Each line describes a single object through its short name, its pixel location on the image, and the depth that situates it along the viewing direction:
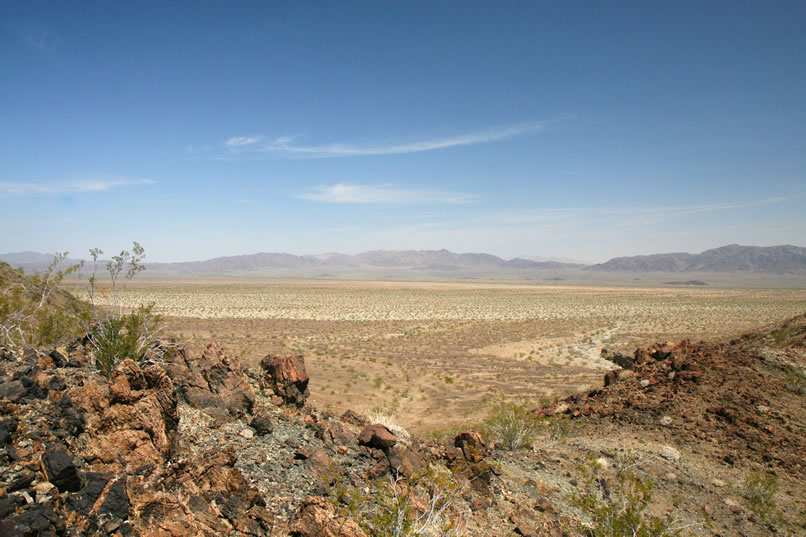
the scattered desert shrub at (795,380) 9.65
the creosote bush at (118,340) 6.64
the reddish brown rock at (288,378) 8.25
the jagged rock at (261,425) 6.19
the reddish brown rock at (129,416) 4.45
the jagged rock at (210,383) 6.57
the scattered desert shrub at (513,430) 8.44
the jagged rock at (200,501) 3.71
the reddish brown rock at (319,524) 4.12
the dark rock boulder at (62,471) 3.53
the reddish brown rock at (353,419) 8.24
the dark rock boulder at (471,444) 7.11
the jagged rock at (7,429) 3.79
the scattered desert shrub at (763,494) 6.26
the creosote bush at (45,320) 8.80
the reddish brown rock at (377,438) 6.49
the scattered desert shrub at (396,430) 7.16
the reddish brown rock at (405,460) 6.10
